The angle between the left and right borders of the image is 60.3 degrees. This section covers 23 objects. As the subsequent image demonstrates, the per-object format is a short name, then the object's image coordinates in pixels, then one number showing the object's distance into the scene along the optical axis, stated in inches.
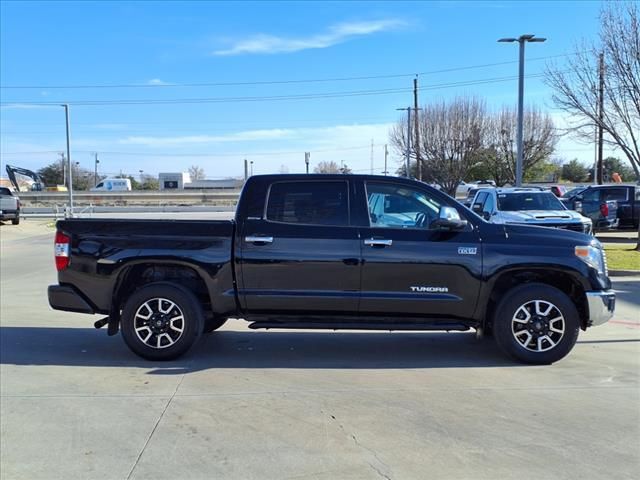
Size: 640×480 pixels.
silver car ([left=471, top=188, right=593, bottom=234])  514.9
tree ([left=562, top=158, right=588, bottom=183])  3000.0
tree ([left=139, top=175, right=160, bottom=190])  3906.5
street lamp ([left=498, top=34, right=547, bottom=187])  802.2
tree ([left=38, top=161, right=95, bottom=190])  3978.8
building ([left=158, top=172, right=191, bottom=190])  3026.6
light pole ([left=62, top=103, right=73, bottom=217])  1398.1
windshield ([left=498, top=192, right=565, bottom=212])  561.3
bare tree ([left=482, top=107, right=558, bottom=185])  1530.5
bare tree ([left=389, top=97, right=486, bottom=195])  1316.4
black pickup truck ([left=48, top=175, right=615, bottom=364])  220.1
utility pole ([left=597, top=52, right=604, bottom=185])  555.1
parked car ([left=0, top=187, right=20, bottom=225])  1124.5
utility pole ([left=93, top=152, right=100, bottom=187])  4456.2
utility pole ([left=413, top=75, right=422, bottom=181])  1351.3
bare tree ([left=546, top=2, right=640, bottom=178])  526.3
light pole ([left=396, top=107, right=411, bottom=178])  1504.7
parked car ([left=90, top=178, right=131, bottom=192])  2657.5
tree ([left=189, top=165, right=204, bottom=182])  4999.5
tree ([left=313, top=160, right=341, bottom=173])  2728.6
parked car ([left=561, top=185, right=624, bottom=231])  778.4
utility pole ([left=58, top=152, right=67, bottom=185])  3870.1
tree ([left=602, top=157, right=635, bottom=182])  2674.7
